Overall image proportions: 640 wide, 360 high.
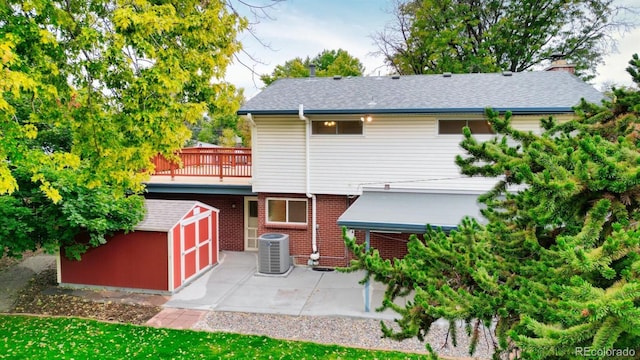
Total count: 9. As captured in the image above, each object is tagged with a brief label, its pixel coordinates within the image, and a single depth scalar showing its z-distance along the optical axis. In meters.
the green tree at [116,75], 6.06
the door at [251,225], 15.32
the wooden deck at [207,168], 14.70
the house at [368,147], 11.88
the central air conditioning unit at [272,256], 12.40
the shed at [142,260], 10.80
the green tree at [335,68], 33.41
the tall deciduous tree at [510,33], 23.45
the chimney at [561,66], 16.00
